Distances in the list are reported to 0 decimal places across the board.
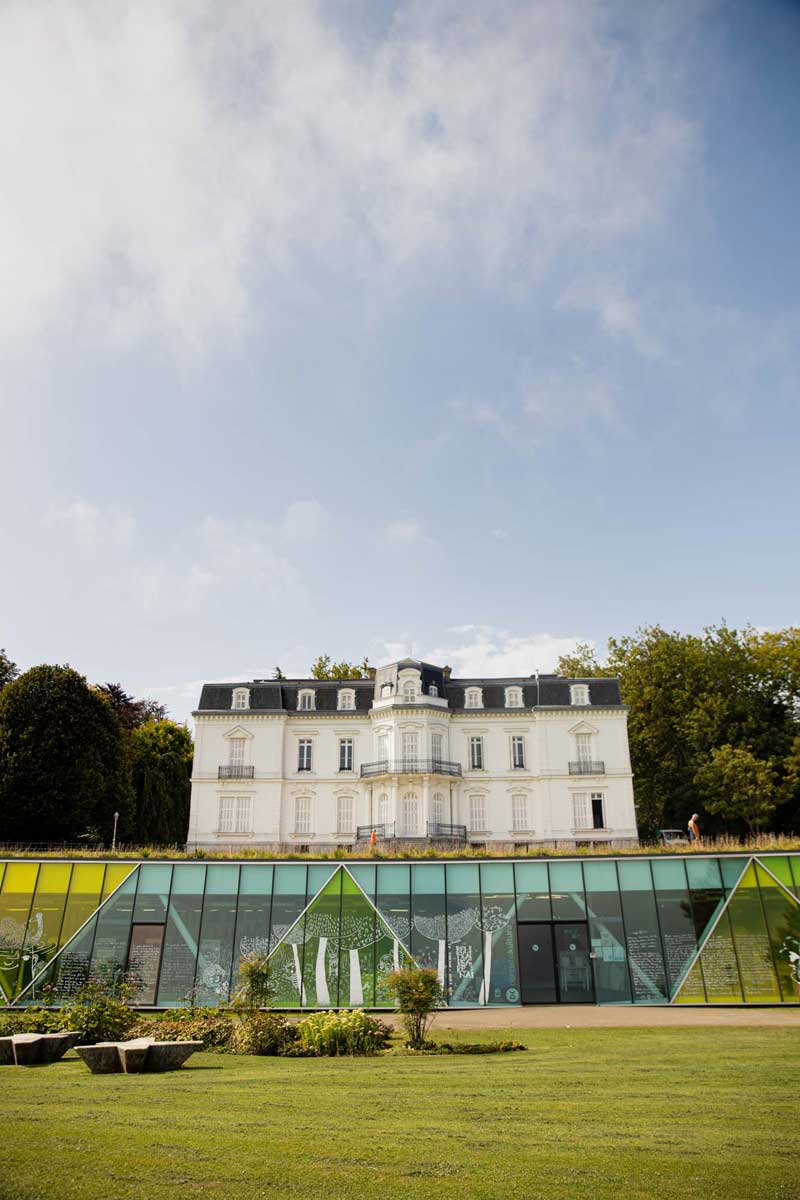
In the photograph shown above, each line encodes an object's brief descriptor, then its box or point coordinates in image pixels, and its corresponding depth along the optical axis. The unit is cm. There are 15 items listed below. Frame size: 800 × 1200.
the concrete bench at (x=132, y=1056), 1341
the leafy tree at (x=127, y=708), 4901
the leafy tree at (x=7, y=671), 4662
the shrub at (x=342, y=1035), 1688
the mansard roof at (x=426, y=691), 4494
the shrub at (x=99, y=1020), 1705
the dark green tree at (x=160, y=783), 4734
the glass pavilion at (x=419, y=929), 2612
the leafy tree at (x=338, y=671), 5325
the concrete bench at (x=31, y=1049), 1444
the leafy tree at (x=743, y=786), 4212
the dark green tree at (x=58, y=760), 3906
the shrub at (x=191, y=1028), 1753
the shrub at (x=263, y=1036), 1694
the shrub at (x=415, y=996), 1742
